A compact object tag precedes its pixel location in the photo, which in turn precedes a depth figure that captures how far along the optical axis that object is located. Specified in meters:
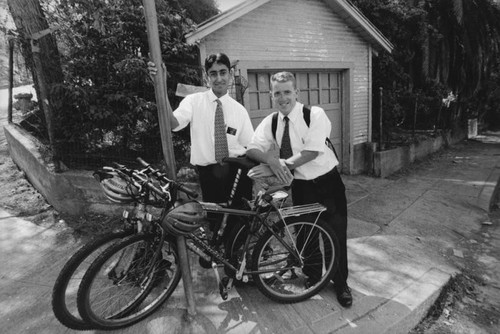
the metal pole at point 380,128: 7.56
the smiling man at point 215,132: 2.63
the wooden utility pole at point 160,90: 1.91
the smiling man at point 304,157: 2.34
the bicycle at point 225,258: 2.10
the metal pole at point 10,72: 4.68
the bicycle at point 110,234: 1.95
